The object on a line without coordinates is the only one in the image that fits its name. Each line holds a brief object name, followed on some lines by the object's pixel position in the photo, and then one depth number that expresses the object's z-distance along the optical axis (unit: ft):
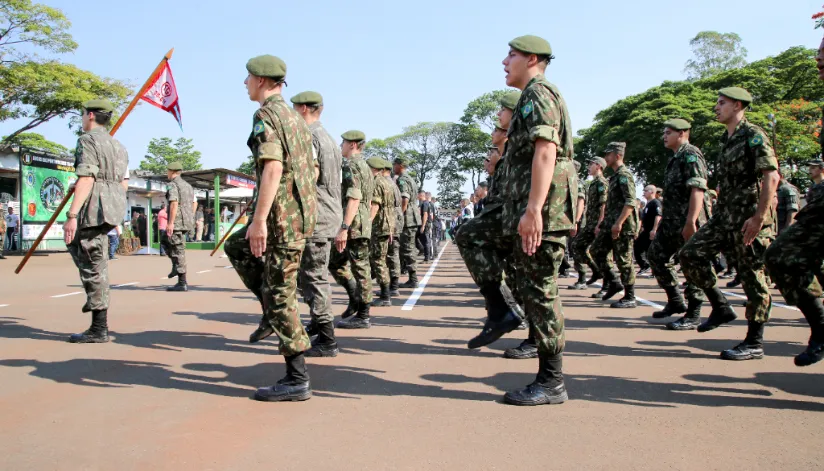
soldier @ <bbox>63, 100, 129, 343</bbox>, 17.95
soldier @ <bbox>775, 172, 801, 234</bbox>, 34.76
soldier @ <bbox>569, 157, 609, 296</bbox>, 28.12
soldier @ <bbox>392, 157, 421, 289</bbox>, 36.76
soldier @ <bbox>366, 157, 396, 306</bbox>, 27.02
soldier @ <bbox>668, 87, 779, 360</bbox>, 15.55
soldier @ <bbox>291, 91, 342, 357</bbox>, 16.24
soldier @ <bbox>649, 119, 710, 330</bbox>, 19.63
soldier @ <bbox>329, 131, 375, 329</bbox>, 20.39
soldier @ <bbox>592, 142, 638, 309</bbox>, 25.36
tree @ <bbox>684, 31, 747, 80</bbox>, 162.20
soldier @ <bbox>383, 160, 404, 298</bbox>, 31.72
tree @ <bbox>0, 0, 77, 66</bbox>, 76.74
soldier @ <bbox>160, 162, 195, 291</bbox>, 33.09
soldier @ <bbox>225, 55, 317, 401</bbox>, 11.70
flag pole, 20.22
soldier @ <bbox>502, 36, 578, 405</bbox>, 11.41
